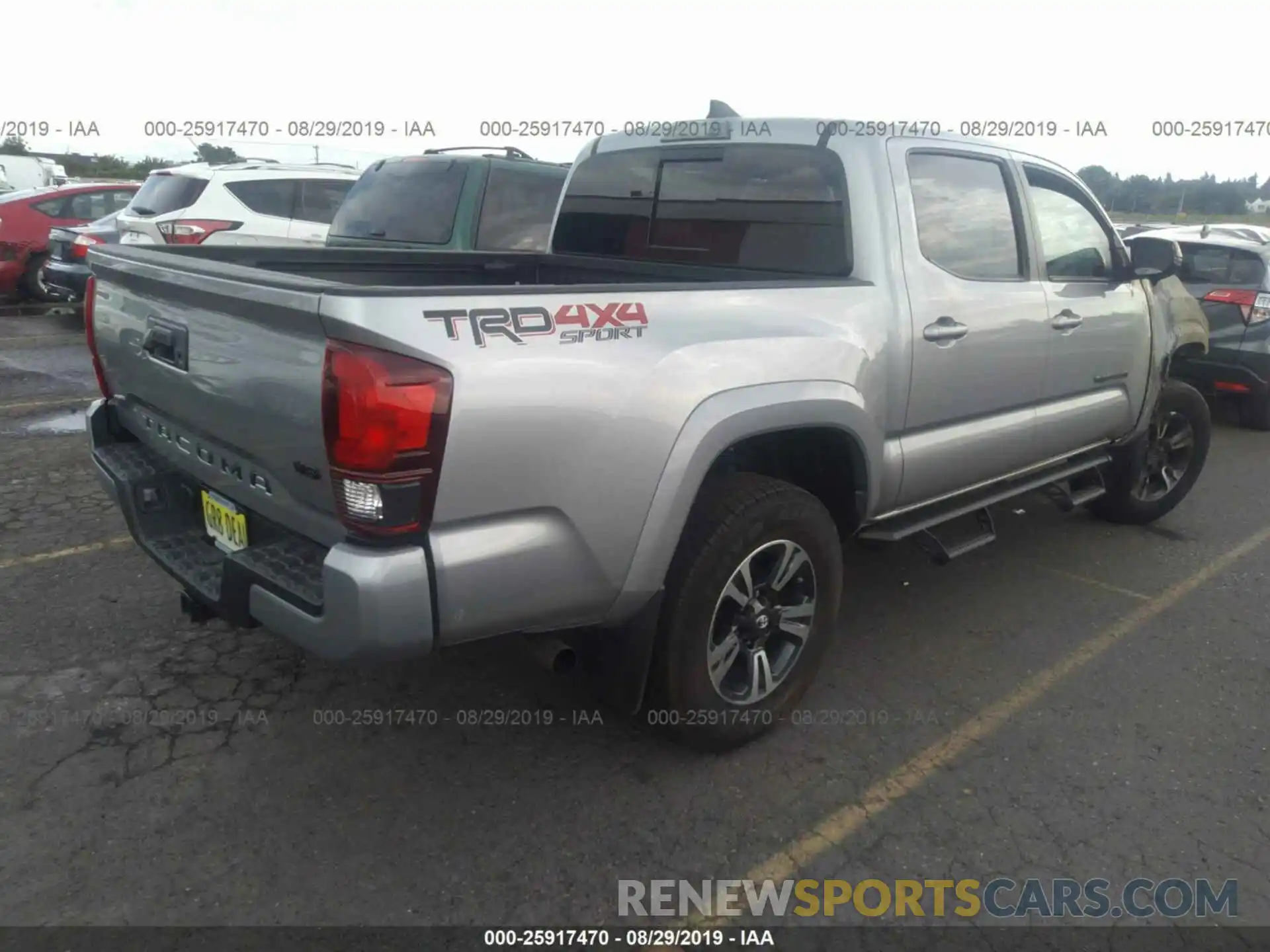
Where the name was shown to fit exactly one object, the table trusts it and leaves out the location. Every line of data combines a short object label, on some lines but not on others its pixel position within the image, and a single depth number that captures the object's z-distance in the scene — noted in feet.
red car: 37.37
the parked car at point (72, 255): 32.81
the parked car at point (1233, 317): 24.47
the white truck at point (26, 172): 83.51
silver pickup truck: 7.00
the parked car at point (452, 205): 20.77
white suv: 28.68
